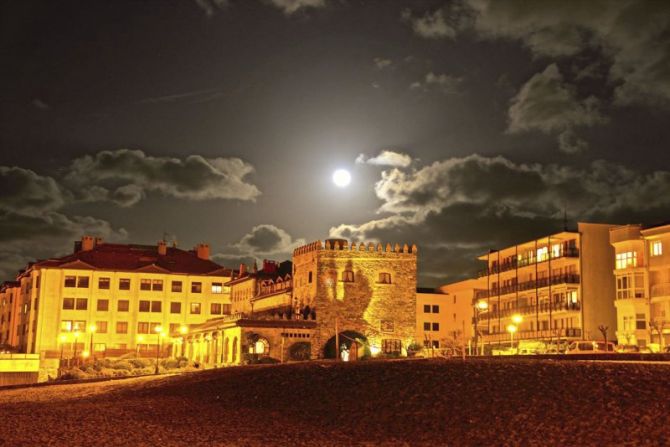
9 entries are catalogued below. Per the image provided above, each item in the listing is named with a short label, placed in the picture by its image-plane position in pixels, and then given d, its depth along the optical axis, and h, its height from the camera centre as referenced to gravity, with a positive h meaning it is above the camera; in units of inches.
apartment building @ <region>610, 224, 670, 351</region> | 2501.2 +251.8
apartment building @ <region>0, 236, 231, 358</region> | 3720.5 +257.0
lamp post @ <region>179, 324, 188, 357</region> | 3238.2 +85.3
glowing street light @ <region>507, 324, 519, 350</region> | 2776.1 +130.5
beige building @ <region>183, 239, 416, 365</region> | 2561.5 +154.1
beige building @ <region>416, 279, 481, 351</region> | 3747.5 +234.4
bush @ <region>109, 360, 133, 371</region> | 2613.9 -26.7
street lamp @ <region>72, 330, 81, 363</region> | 3243.1 +65.4
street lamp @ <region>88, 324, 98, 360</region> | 3424.2 +19.2
